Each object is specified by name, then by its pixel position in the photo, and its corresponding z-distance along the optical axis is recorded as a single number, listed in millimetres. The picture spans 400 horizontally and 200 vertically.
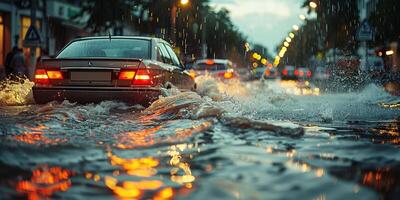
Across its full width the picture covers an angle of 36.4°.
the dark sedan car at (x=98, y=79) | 7848
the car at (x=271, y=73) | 67069
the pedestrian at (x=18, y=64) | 20078
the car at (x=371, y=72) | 15979
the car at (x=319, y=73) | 34266
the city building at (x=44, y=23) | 30641
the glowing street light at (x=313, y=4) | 31773
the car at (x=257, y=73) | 51806
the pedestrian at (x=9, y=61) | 20609
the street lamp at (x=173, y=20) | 29172
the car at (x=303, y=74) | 50250
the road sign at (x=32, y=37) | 20969
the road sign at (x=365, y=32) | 19266
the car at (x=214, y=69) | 21377
